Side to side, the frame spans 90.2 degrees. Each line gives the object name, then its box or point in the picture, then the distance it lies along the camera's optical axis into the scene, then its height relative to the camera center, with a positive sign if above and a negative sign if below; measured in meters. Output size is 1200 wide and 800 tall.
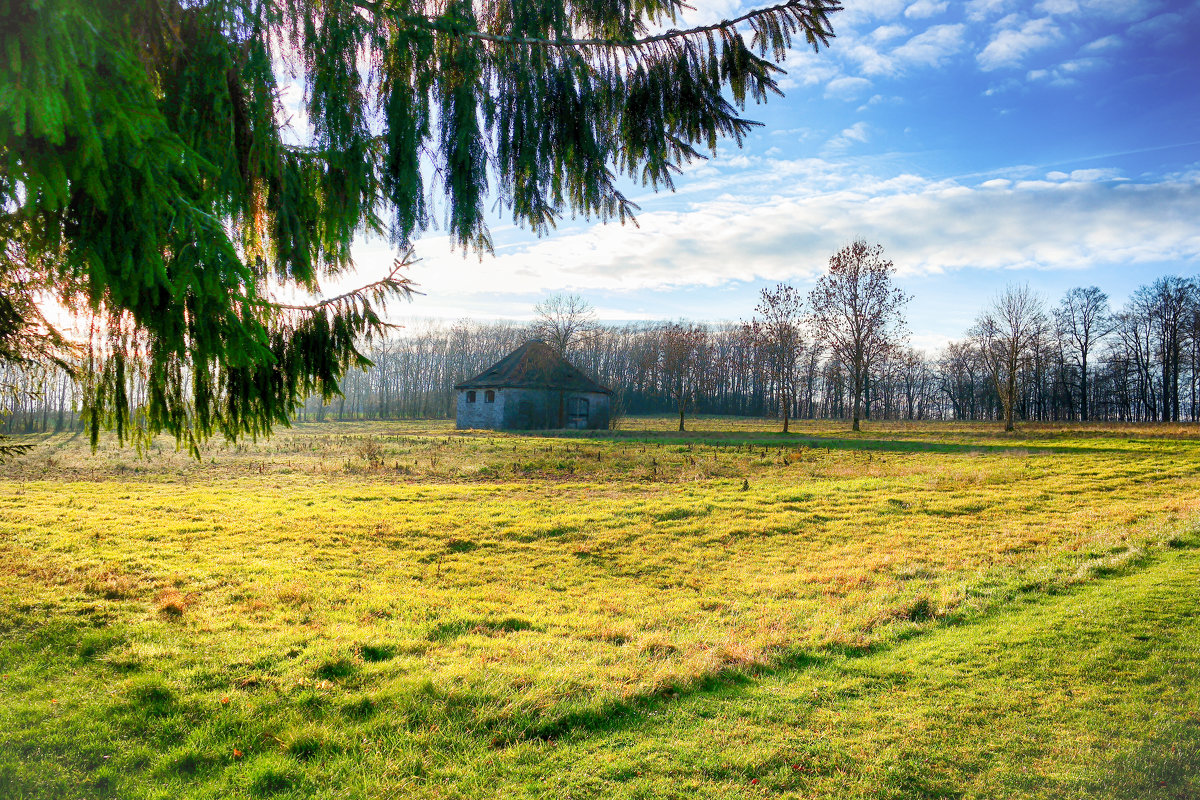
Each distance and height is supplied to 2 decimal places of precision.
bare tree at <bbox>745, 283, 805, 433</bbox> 40.06 +5.19
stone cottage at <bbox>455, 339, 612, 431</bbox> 39.66 +1.07
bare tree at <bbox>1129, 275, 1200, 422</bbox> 54.25 +7.80
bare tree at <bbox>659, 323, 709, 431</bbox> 42.12 +4.34
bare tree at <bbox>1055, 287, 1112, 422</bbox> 60.00 +8.36
